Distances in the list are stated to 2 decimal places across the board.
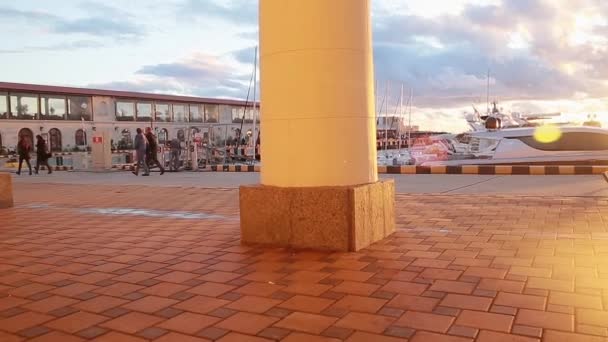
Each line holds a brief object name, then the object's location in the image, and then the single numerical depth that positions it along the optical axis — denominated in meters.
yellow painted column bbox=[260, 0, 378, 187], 4.15
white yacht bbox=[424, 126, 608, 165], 18.16
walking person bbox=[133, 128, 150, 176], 16.23
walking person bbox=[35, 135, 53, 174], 19.50
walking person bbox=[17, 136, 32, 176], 19.08
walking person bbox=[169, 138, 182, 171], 19.47
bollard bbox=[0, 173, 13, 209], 7.79
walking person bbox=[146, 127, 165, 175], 17.31
